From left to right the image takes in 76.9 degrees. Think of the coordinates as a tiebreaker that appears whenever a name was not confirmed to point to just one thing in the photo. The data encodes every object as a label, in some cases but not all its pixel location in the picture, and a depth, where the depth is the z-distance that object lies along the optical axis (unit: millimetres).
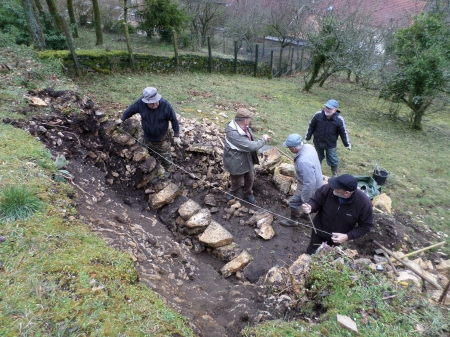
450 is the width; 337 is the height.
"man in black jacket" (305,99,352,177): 5574
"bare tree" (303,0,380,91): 13508
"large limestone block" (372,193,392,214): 5489
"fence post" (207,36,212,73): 15706
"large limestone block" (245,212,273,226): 4826
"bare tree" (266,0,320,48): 22147
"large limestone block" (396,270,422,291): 3045
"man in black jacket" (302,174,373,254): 3141
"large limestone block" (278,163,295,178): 5840
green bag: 5836
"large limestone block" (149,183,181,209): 4668
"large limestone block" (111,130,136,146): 5160
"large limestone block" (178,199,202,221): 4469
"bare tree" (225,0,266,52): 24109
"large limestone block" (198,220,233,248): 4168
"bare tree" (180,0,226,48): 22500
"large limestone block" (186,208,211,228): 4320
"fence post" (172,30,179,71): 13695
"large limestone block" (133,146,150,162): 4996
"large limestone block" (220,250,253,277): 3851
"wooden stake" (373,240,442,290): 3004
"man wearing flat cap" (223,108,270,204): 4406
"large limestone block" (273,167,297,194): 5645
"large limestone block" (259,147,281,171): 5898
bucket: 6602
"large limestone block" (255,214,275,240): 4555
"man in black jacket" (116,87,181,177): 4582
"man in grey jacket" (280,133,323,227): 4051
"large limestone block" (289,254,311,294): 2967
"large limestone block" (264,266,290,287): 3217
